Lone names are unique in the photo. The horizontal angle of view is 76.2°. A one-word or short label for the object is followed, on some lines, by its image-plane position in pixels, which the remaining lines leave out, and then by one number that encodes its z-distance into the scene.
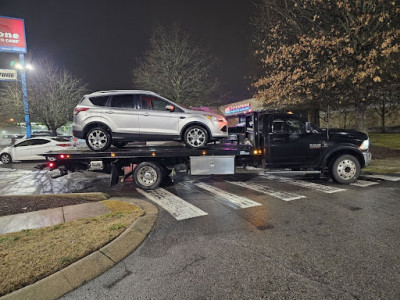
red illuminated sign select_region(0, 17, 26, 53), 24.52
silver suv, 7.33
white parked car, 14.00
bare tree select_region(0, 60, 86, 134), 24.12
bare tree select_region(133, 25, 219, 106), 22.25
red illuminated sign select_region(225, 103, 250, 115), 39.40
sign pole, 22.48
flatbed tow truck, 7.44
